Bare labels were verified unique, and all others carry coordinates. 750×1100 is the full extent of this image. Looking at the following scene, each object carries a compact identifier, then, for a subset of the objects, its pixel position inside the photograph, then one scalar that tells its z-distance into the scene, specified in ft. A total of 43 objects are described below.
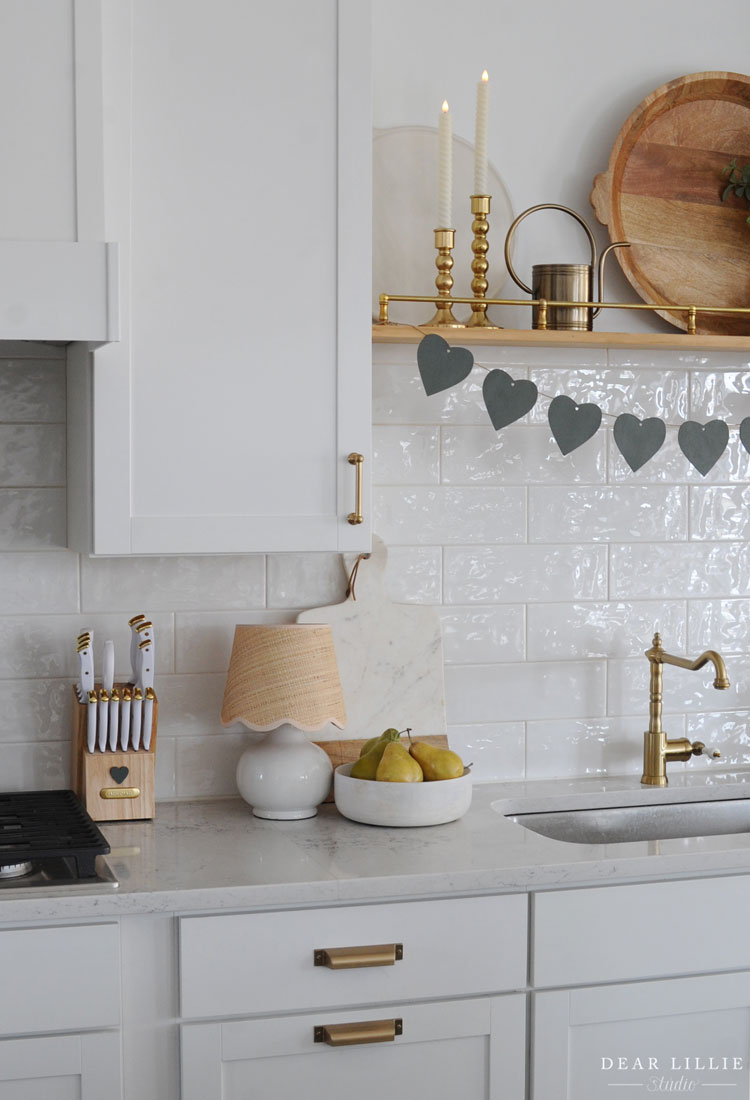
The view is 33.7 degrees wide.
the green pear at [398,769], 6.69
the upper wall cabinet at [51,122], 5.82
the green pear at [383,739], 6.91
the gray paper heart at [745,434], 8.14
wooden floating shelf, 7.34
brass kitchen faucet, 7.99
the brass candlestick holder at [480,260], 7.52
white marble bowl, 6.65
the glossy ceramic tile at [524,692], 8.00
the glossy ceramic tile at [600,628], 8.15
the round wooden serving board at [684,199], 8.14
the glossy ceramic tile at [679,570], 8.30
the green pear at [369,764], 6.82
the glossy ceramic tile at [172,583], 7.34
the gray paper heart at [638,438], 7.76
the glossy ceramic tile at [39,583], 7.20
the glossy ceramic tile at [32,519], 7.17
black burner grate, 5.72
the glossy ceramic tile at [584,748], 8.17
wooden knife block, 6.77
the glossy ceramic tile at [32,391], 7.15
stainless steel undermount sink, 7.72
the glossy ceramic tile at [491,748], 8.00
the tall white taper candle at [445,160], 7.31
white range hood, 5.64
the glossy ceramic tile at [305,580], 7.62
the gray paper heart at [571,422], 7.61
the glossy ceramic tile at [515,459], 7.91
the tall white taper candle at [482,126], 7.34
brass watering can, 7.69
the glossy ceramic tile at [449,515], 7.80
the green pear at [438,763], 6.79
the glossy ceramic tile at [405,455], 7.76
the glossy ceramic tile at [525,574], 7.97
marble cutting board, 7.67
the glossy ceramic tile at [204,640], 7.47
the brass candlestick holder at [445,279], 7.41
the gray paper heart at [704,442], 7.91
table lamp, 6.89
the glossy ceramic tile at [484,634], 7.96
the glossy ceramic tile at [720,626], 8.46
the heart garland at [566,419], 7.31
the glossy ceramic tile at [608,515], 8.12
